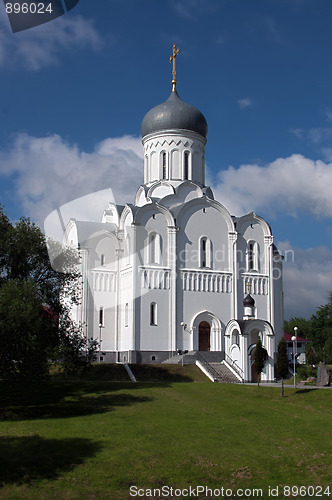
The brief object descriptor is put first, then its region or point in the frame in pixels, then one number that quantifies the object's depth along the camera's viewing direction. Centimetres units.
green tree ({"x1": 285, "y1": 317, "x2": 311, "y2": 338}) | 7662
